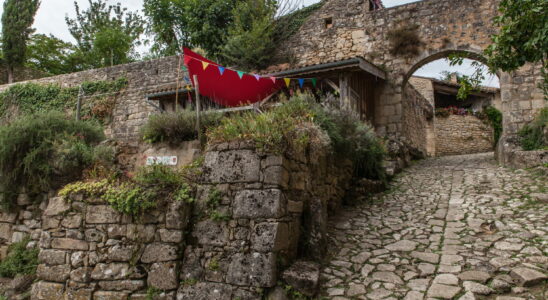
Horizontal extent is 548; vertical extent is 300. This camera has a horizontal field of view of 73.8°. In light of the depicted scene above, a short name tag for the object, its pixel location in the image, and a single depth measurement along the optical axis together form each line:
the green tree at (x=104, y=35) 18.98
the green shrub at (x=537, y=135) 7.49
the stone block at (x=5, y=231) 5.61
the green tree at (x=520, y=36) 3.66
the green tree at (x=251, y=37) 11.67
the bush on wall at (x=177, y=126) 5.52
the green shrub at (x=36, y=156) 5.25
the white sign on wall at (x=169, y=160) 5.34
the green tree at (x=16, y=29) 16.52
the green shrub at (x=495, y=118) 15.79
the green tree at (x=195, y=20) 12.41
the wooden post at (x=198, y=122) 5.31
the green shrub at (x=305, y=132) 3.88
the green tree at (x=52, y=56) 18.94
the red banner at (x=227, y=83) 7.09
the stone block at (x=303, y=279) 3.32
